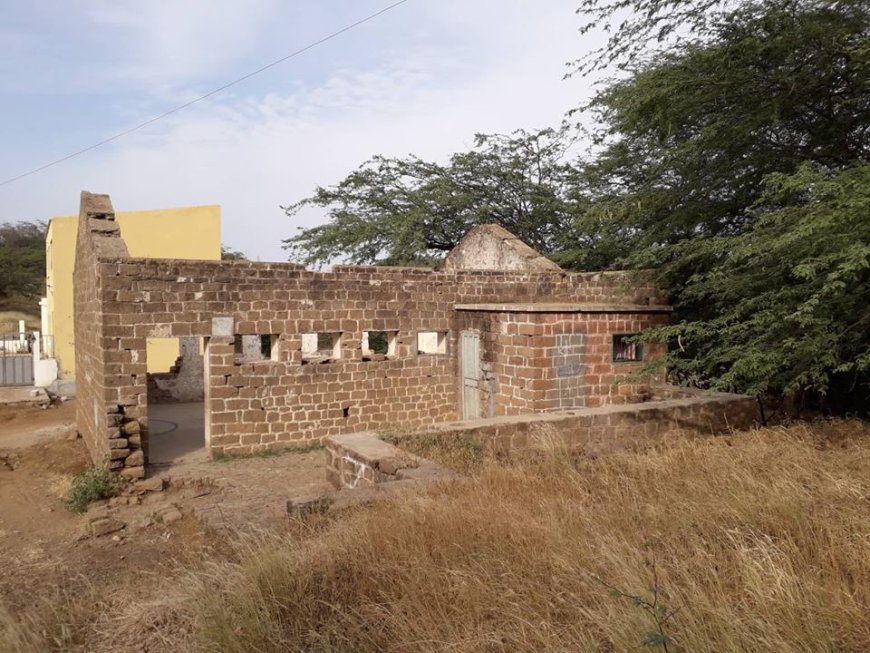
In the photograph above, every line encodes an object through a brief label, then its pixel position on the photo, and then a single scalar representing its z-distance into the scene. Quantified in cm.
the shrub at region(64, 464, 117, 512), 875
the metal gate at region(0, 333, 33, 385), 1853
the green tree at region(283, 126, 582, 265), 2130
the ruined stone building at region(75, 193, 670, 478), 989
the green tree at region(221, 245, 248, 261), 3419
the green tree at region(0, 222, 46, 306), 3441
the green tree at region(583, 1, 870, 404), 684
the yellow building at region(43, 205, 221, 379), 1908
